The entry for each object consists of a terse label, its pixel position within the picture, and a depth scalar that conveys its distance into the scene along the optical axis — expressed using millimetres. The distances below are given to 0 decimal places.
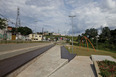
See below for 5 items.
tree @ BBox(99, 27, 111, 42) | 65162
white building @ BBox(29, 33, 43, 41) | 79250
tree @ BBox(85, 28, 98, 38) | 95694
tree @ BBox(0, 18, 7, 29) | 38862
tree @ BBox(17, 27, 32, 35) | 70675
